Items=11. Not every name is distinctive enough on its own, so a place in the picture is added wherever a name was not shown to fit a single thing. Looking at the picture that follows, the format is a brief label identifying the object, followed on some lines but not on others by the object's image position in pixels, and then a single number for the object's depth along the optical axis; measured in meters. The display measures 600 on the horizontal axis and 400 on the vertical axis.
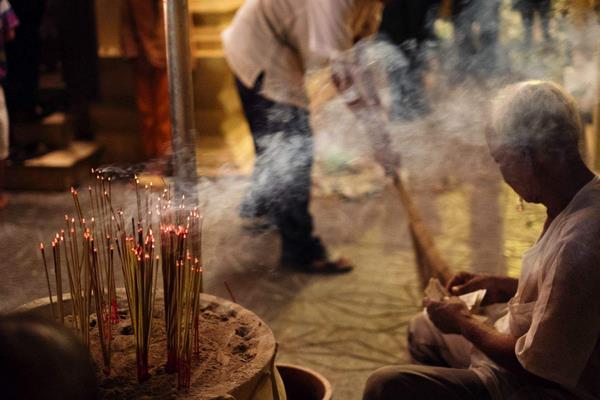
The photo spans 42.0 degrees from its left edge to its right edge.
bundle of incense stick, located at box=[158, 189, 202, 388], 2.31
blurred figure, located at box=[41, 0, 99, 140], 8.70
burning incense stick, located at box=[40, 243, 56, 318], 2.53
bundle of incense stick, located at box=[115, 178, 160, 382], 2.27
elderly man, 2.21
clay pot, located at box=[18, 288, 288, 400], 2.18
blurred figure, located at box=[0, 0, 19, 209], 6.32
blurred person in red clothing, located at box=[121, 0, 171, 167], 7.96
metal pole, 2.85
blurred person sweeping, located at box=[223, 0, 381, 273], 4.89
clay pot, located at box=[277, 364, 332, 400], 2.79
